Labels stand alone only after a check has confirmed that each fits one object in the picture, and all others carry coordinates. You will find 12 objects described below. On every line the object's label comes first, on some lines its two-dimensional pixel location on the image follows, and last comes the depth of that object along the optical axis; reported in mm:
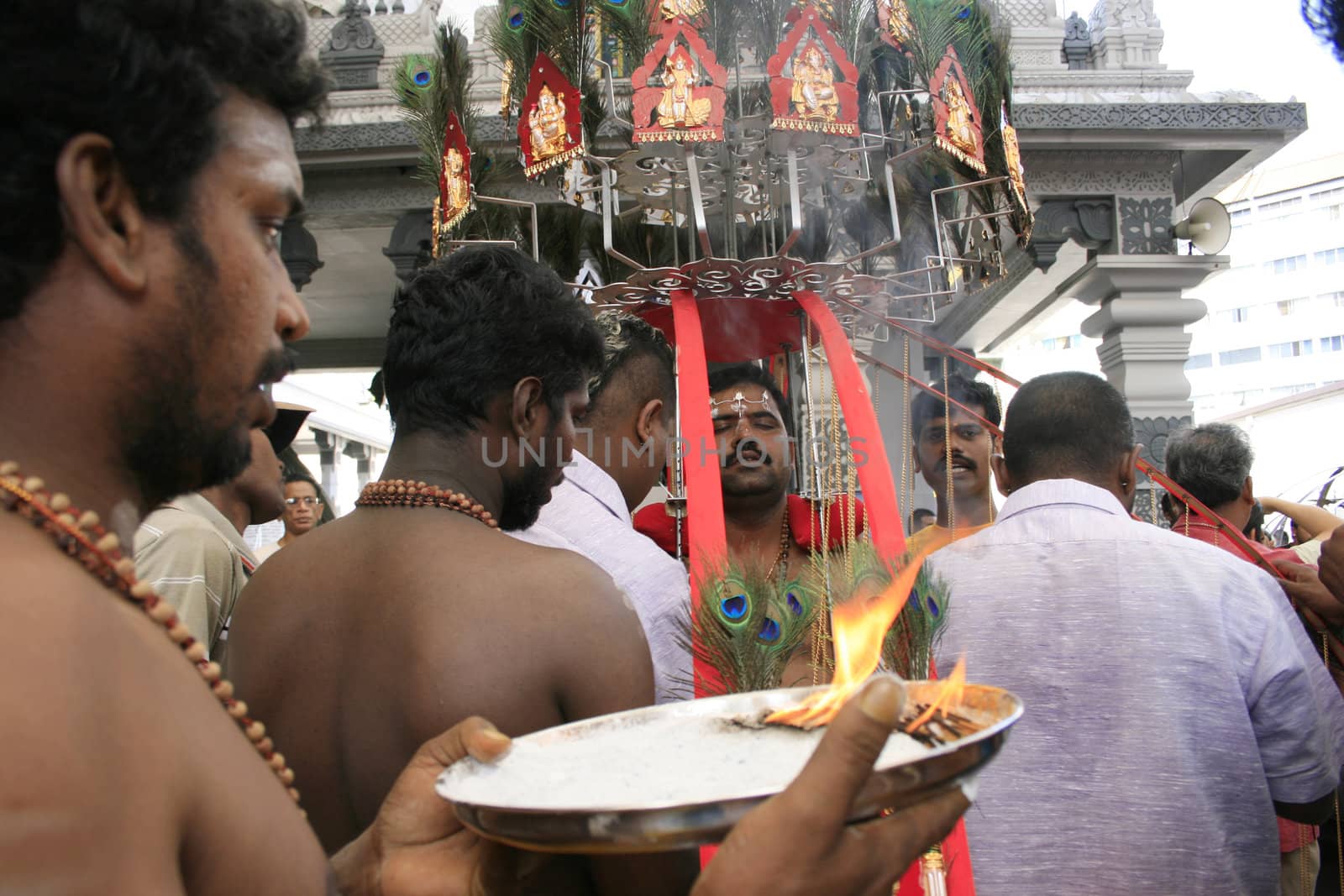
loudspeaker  6691
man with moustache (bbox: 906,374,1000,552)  4125
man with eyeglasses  5397
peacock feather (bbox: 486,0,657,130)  2799
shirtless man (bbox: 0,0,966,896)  641
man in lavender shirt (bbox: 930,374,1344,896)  1949
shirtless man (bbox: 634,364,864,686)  3258
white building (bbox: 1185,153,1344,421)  39312
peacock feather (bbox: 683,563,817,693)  1494
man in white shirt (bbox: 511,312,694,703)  2039
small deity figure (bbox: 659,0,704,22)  2541
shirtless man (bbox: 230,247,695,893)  1303
